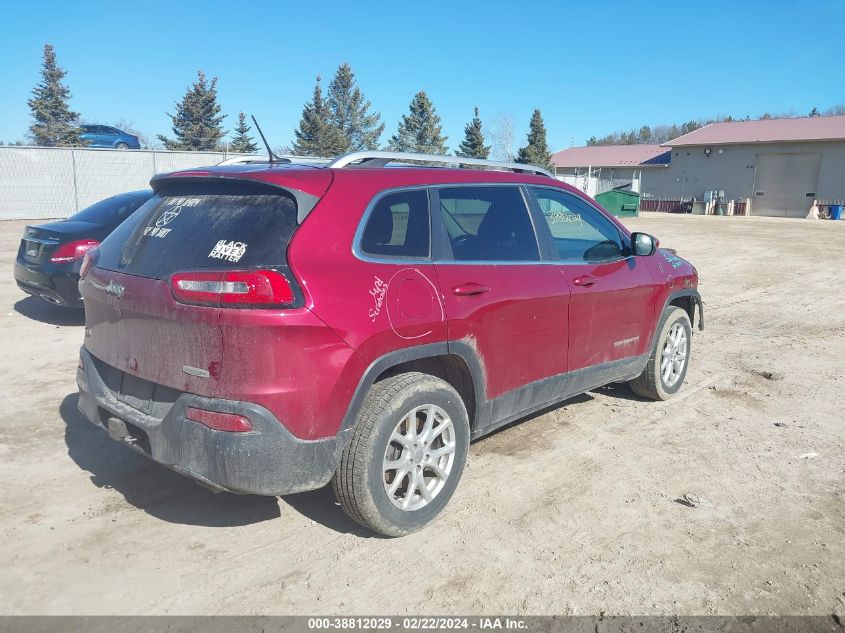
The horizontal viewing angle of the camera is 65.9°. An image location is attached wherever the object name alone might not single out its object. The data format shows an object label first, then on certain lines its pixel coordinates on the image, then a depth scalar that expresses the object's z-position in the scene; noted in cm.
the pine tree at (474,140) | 4872
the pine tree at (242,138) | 5062
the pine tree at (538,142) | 5140
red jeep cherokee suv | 282
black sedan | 750
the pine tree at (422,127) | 4953
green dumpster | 3203
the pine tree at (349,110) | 5306
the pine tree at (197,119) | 4678
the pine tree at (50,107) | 4234
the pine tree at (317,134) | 4728
